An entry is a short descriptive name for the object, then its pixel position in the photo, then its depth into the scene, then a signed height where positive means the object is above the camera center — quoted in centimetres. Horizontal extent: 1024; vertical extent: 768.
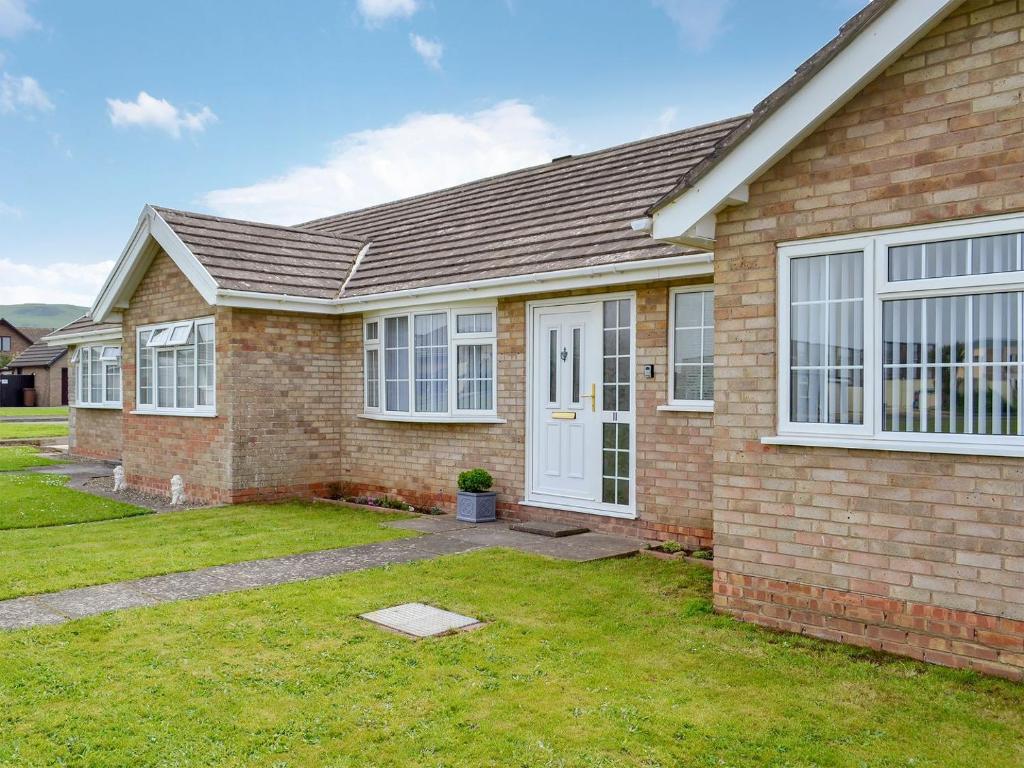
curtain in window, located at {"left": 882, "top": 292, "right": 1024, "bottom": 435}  517 +5
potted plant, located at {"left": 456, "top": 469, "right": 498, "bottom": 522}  1078 -169
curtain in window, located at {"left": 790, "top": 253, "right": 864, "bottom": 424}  583 +25
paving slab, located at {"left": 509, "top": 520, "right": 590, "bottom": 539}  973 -194
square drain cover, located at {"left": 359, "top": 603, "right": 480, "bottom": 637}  607 -195
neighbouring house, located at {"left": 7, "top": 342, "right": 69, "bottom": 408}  5938 -55
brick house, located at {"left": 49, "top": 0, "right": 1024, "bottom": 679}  520 +17
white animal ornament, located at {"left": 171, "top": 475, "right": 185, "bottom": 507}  1291 -191
